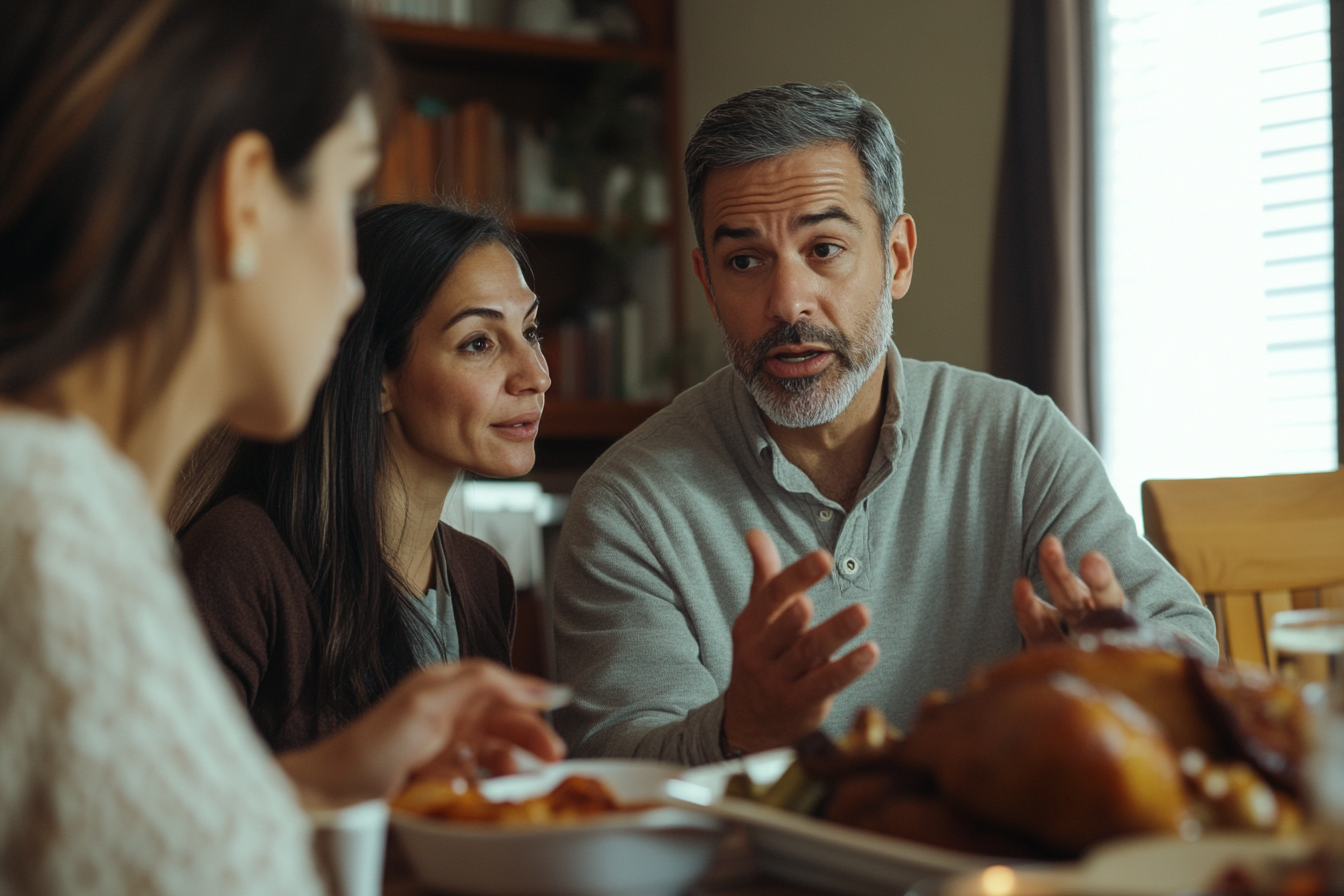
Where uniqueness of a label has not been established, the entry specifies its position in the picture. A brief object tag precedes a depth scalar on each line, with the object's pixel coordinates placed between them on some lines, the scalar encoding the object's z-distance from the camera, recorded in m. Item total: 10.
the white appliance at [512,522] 3.73
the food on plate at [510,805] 0.69
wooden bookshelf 3.93
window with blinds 2.56
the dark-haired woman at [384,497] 1.47
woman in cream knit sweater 0.49
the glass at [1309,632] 0.75
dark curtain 2.90
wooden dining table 0.71
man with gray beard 1.54
